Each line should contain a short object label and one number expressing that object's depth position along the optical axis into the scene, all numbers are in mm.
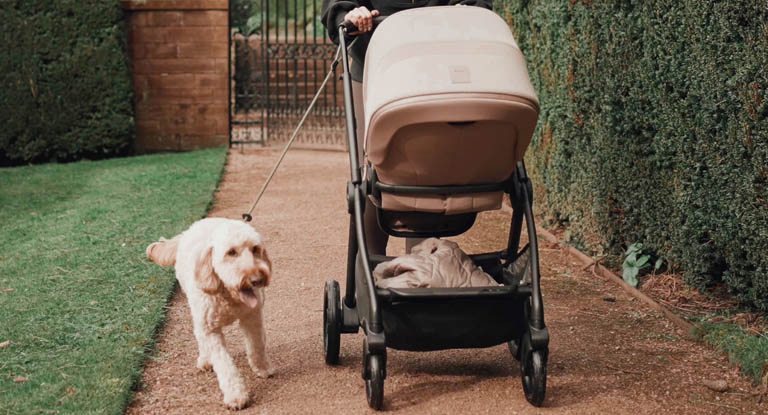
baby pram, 3365
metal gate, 13508
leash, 4041
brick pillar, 12664
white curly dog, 3555
